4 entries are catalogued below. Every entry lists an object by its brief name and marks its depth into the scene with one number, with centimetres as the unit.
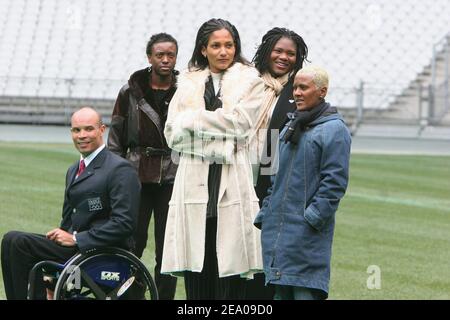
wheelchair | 1121
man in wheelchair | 1138
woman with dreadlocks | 1186
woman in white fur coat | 1131
